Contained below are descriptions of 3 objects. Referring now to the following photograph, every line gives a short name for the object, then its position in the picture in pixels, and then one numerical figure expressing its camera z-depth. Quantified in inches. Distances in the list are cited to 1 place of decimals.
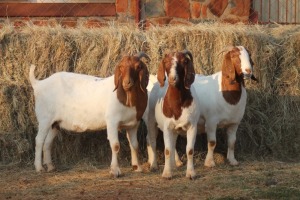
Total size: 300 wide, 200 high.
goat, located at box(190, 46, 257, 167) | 448.5
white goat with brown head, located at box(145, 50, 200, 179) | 408.5
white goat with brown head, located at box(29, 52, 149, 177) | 421.4
